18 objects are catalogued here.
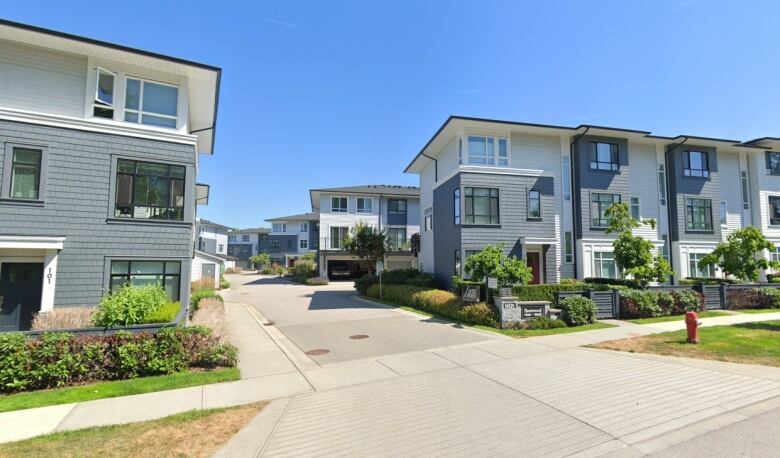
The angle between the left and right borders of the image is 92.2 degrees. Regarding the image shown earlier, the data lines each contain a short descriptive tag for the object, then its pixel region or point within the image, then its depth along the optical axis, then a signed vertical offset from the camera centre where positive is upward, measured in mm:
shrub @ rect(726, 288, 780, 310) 17250 -1877
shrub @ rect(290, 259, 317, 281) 41188 -1715
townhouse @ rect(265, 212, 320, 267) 61031 +2627
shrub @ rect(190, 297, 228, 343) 9805 -2082
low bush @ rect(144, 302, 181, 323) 8789 -1503
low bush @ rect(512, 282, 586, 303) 14766 -1434
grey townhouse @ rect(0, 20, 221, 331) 11328 +2635
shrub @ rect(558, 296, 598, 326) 13523 -1976
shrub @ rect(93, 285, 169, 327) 8359 -1271
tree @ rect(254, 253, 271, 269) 62309 -986
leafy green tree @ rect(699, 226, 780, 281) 18047 +236
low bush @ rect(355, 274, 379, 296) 26875 -2040
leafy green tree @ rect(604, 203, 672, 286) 16266 -61
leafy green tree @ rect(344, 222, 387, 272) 27000 +799
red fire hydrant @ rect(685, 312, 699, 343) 10047 -1831
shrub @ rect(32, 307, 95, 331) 9898 -1838
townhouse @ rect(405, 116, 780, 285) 19984 +3842
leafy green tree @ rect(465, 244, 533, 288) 14016 -464
